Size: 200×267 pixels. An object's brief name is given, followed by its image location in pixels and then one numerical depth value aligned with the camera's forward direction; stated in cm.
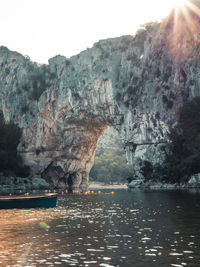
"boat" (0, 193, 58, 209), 4238
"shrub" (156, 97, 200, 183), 7575
